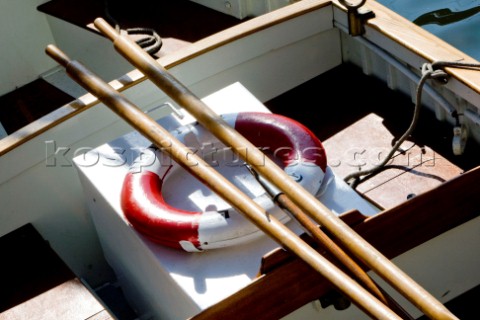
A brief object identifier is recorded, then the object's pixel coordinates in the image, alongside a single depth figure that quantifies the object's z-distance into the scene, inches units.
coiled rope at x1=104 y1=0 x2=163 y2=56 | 152.1
